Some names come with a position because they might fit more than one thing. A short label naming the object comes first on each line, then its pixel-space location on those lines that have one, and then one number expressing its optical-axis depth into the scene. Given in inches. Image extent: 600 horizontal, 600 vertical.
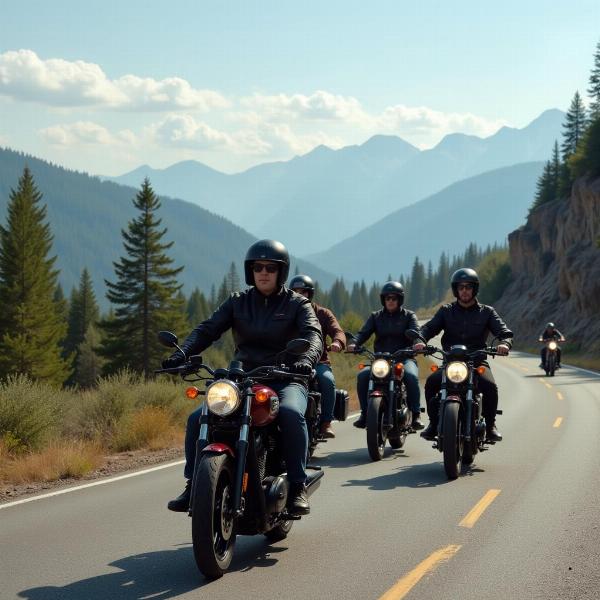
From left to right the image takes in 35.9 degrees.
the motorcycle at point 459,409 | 383.6
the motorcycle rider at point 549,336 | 1338.6
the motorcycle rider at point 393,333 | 482.6
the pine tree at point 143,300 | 2354.8
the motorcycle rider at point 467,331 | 421.7
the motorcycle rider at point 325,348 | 399.5
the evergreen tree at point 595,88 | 3570.4
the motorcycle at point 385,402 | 443.5
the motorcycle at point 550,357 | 1343.5
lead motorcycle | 217.8
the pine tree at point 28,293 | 2338.8
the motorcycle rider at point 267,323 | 258.5
